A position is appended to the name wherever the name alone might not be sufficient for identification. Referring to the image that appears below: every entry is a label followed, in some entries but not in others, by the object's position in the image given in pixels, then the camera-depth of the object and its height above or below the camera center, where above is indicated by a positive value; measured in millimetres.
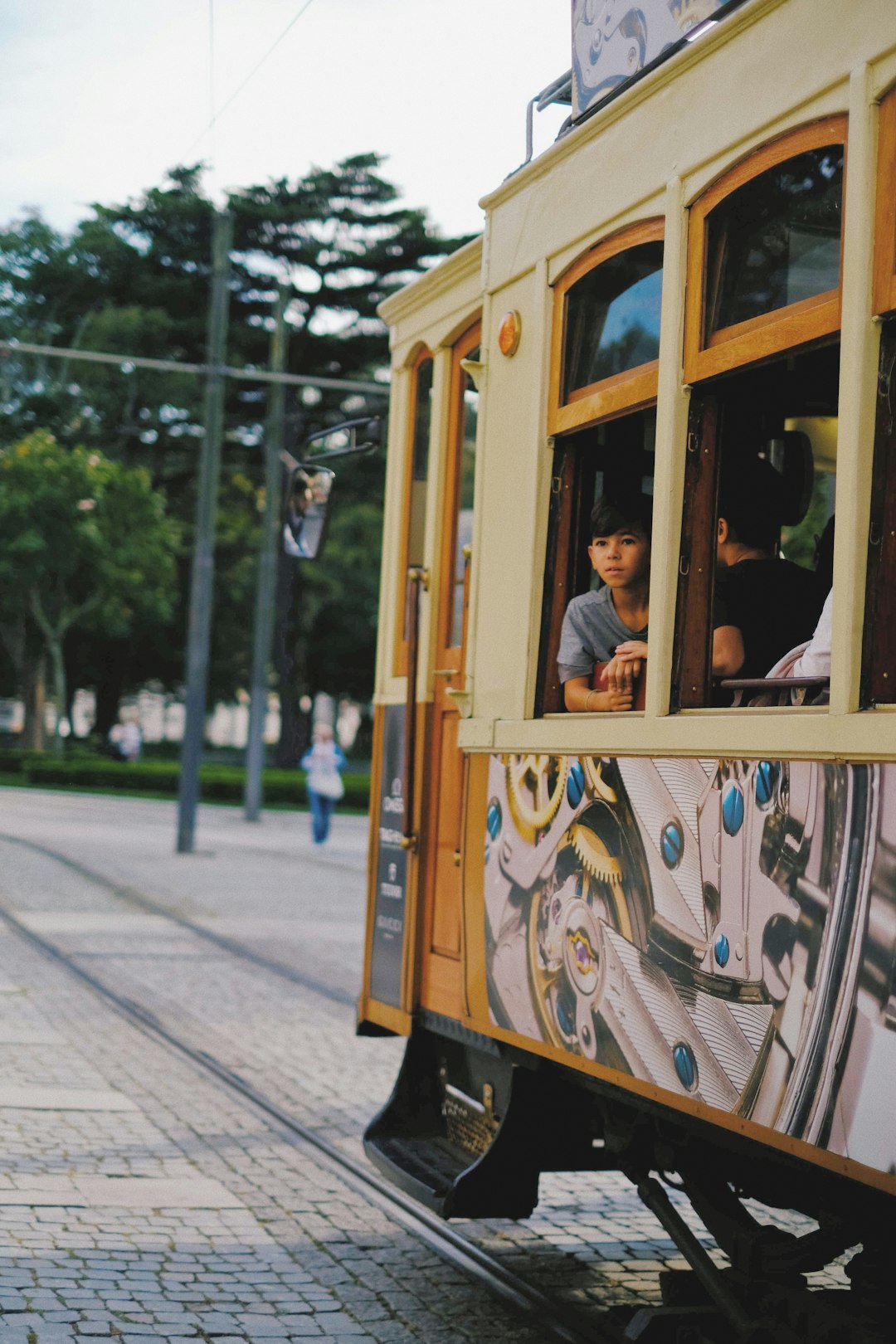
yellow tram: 2879 +87
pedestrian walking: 21141 -411
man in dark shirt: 3541 +327
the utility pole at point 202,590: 19562 +1580
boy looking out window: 3963 +334
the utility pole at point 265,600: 26078 +1992
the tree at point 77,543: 42031 +4468
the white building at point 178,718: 76275 +389
